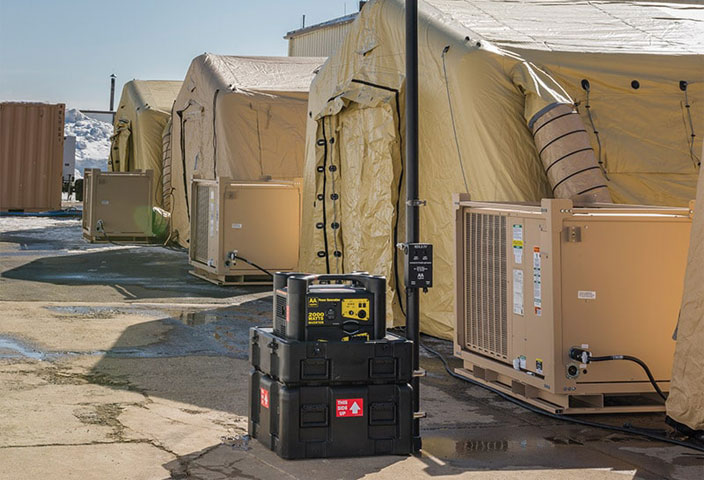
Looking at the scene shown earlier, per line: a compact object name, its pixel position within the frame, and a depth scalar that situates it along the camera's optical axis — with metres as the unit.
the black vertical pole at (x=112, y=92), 58.28
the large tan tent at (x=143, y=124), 24.34
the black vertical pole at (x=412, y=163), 5.64
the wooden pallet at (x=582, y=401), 6.53
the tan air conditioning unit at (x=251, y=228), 13.98
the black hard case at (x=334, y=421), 5.27
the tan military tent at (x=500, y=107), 9.20
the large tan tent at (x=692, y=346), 5.73
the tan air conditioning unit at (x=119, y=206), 21.30
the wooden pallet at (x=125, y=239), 21.66
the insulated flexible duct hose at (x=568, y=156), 8.55
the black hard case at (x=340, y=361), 5.27
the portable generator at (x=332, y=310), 5.36
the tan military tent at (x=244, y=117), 17.25
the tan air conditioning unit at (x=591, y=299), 6.41
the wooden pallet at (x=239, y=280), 14.21
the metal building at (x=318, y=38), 38.56
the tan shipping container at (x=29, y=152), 29.14
